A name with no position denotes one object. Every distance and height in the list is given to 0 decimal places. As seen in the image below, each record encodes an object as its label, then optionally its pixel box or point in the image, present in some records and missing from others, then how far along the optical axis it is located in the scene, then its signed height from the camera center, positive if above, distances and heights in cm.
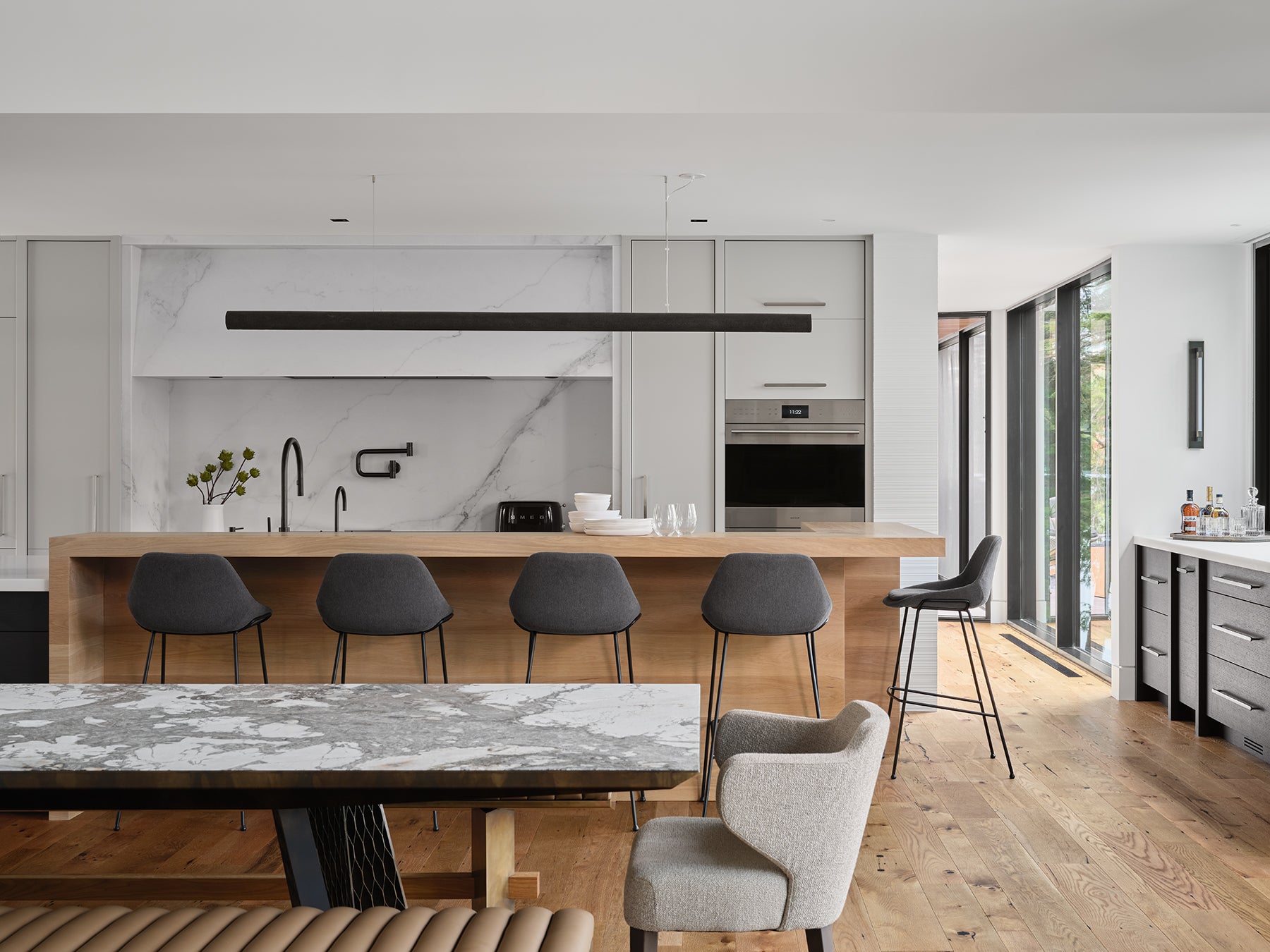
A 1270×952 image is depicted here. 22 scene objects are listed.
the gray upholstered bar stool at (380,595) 347 -42
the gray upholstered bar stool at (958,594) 389 -48
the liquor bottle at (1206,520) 497 -24
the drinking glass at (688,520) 376 -18
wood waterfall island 382 -65
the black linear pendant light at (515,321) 394 +60
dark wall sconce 527 +41
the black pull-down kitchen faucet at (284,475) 388 +0
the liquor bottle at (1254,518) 490 -22
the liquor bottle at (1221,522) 494 -25
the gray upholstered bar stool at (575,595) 345 -42
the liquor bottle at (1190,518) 506 -23
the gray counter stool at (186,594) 348 -42
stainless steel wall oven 538 +6
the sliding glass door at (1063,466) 610 +4
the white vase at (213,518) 421 -19
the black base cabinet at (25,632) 375 -59
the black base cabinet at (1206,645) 415 -79
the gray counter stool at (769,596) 344 -42
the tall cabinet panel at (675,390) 534 +45
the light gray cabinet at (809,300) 534 +92
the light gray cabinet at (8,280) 539 +105
